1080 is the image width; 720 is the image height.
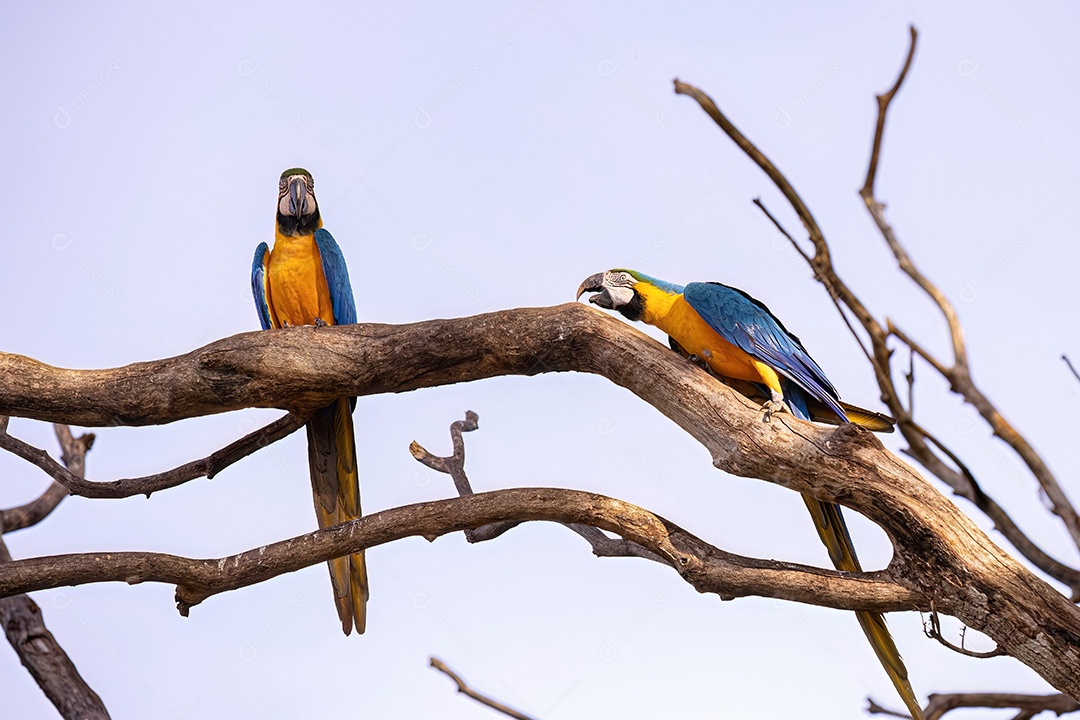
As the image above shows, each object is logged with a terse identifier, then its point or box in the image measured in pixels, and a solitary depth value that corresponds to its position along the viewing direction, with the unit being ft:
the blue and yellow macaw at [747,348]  20.12
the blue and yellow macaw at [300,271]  26.32
